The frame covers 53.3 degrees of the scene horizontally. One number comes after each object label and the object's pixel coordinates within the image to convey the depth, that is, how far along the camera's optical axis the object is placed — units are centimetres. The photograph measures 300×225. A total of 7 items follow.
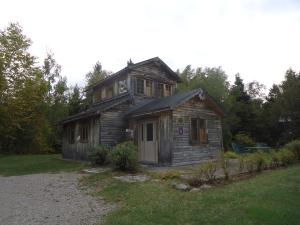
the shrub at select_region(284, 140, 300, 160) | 1546
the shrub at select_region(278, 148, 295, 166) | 1424
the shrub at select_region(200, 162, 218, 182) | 1003
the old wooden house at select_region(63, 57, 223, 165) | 1562
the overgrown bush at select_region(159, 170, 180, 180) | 1078
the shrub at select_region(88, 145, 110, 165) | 1569
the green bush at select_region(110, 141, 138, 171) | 1267
